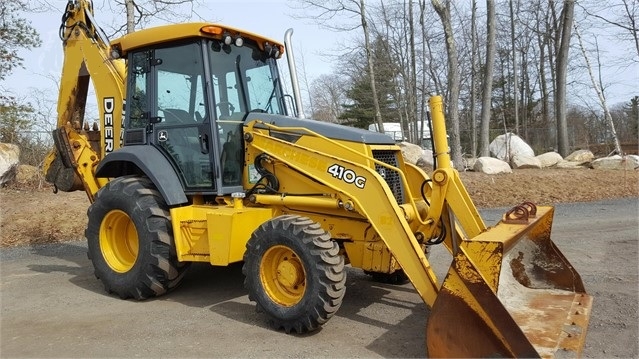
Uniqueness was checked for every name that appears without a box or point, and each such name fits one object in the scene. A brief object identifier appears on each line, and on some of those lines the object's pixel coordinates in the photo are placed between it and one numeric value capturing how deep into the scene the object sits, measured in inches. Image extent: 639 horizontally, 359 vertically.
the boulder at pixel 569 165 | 632.3
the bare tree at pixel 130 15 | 463.9
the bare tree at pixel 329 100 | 1642.5
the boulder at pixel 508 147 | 698.8
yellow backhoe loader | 144.1
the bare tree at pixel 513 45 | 1173.7
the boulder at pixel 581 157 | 671.8
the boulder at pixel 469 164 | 615.5
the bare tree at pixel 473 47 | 1039.6
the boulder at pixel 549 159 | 650.2
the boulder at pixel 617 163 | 597.6
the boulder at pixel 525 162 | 628.1
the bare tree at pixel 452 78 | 577.6
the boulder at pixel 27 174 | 547.2
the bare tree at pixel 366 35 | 895.1
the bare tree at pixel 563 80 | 733.3
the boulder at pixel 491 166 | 576.1
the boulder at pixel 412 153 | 637.9
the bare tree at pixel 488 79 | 656.4
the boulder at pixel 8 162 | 514.3
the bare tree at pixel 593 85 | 866.0
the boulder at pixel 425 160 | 634.4
